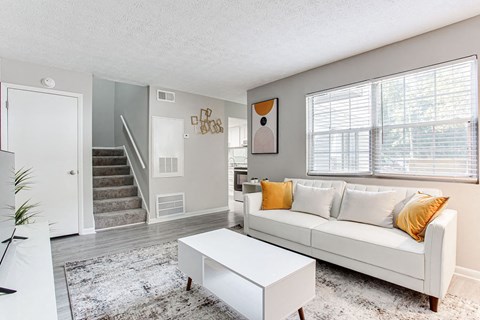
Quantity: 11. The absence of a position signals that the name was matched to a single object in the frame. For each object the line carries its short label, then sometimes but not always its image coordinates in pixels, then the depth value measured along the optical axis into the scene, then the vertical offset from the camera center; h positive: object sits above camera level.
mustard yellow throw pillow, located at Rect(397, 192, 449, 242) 2.02 -0.47
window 2.35 +0.38
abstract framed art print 4.08 +0.57
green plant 3.16 -0.29
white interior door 3.20 +0.15
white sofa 1.80 -0.75
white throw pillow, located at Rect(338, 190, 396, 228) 2.39 -0.49
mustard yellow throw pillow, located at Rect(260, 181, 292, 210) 3.27 -0.49
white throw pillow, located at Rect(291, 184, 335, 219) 2.87 -0.50
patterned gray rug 1.76 -1.11
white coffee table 1.45 -0.75
